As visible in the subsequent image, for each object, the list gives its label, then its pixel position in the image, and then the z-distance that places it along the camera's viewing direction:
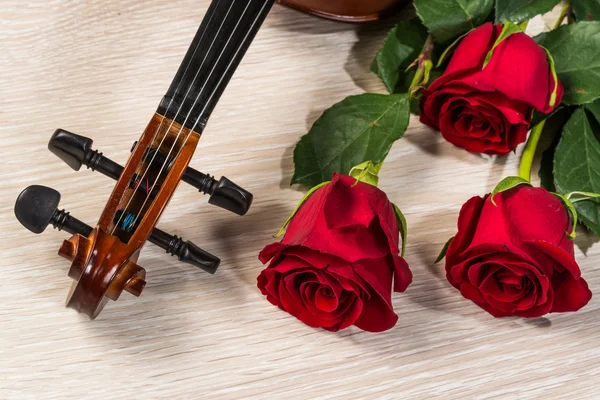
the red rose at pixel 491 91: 0.86
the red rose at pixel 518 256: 0.82
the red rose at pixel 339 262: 0.80
